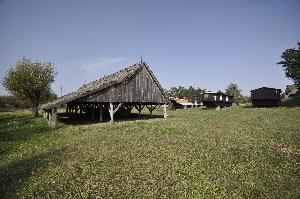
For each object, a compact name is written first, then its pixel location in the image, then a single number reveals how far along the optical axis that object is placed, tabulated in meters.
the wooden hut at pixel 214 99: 55.66
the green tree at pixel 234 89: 115.12
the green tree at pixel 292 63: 39.97
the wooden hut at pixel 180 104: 65.94
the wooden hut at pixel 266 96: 45.84
